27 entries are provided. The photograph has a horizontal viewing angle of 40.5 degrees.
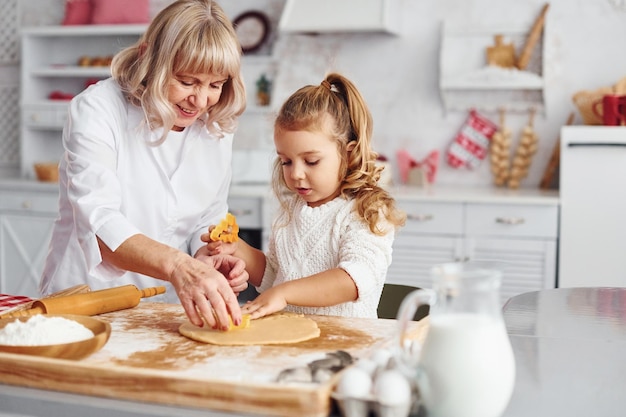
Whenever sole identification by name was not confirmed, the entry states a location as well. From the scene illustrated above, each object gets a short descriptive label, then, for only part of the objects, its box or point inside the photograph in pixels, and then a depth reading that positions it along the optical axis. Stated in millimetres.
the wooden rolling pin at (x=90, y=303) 1625
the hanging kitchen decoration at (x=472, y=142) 4492
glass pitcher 1059
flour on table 1333
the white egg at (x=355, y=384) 1106
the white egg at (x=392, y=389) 1075
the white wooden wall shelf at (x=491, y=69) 4324
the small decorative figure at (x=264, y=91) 4854
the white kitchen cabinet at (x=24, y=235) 4617
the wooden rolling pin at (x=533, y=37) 4317
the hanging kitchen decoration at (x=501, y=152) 4422
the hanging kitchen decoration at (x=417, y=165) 4527
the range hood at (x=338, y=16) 4316
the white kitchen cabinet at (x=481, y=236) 3855
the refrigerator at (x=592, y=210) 3773
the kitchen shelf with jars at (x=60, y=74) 4891
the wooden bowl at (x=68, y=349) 1291
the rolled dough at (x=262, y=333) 1426
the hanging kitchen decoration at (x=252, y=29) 4852
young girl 1712
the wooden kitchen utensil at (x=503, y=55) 4398
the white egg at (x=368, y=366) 1148
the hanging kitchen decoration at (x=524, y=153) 4375
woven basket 4031
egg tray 1082
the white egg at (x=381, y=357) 1171
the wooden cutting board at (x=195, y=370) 1146
